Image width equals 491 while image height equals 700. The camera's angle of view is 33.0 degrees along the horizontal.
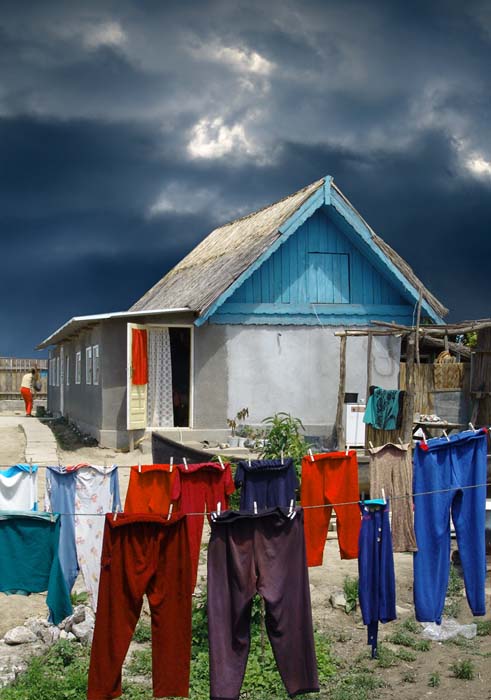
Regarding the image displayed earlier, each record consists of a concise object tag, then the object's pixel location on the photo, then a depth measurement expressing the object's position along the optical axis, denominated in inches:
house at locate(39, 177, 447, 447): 685.9
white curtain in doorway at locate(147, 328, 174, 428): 709.3
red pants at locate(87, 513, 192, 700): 231.8
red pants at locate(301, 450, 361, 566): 299.9
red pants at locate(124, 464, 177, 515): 303.1
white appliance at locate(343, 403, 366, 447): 644.1
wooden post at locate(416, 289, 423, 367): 538.2
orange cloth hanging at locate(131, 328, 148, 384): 681.6
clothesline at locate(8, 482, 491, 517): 273.1
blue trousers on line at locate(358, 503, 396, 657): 262.2
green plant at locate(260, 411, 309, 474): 368.8
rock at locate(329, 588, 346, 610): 352.2
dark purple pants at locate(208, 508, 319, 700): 233.1
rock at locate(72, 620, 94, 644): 306.8
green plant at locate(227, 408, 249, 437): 689.6
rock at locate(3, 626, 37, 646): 309.9
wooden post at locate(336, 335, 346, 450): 631.2
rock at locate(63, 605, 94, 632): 314.3
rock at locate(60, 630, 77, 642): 307.6
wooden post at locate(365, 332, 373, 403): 605.3
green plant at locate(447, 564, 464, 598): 368.2
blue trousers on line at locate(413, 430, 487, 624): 274.7
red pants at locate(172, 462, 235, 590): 293.6
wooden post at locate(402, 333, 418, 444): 528.7
